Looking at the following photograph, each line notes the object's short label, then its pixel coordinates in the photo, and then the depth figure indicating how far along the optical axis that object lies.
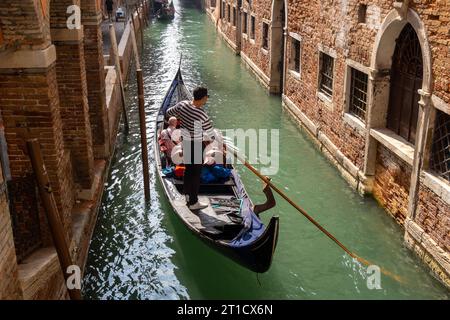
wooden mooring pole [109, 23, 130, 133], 9.87
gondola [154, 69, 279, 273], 4.56
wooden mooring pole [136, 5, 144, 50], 20.33
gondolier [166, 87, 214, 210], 5.37
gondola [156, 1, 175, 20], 29.06
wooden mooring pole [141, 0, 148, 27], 26.25
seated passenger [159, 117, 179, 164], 7.25
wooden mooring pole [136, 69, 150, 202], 7.02
